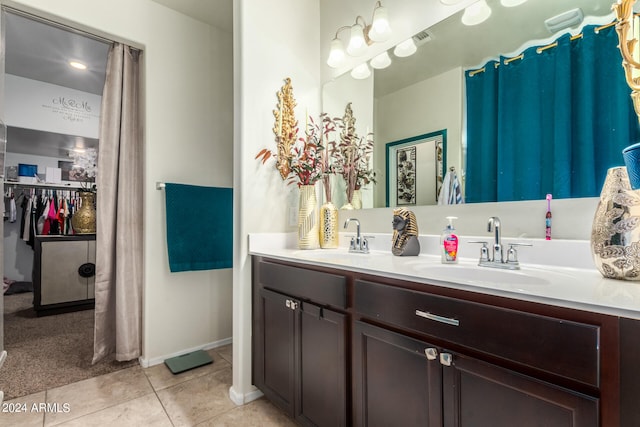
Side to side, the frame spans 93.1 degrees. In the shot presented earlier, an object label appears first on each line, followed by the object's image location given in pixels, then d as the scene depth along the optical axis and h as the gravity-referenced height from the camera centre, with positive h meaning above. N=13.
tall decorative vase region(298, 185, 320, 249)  1.77 -0.01
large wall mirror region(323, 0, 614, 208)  1.20 +0.72
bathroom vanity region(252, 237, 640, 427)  0.60 -0.35
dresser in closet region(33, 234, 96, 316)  3.05 -0.58
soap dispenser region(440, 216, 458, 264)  1.21 -0.12
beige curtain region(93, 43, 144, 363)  2.05 -0.02
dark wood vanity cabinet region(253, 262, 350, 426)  1.15 -0.55
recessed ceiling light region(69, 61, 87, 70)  2.94 +1.50
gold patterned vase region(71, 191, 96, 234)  3.38 +0.01
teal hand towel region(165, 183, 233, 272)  2.14 -0.06
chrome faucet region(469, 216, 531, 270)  1.08 -0.13
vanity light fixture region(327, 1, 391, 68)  1.65 +1.07
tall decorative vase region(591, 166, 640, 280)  0.80 -0.03
